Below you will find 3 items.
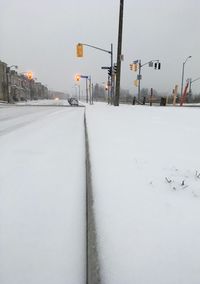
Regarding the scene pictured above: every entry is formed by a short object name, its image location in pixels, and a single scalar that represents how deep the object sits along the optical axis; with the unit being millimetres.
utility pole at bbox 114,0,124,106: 12214
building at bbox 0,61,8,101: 42800
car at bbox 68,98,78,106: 20791
